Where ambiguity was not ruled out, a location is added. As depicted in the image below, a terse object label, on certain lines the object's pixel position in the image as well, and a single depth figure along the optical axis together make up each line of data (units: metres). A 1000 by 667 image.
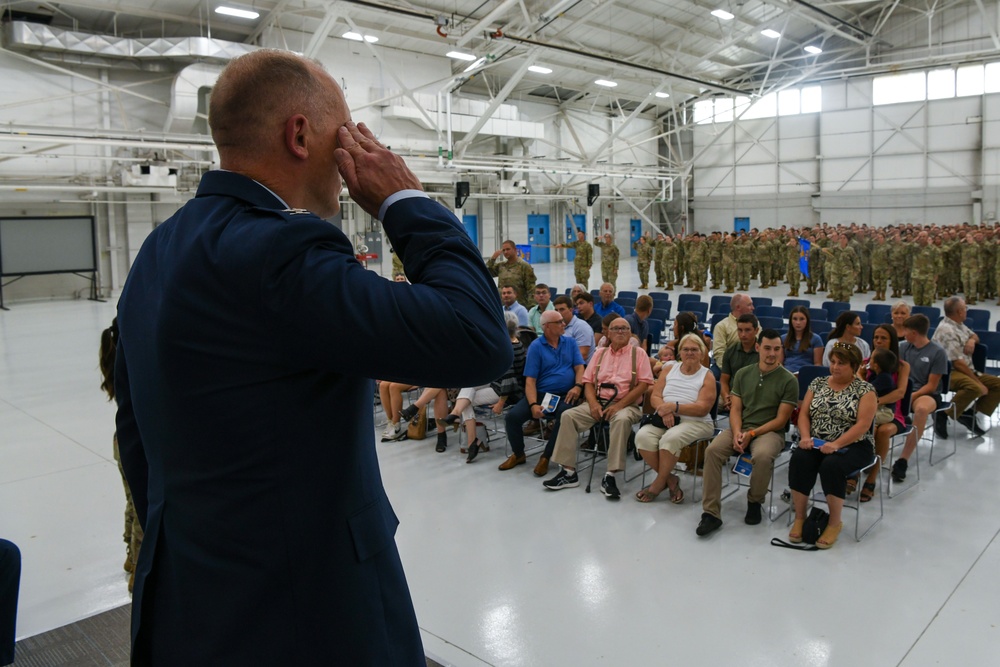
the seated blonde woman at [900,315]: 6.30
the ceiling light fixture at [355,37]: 18.44
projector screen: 16.39
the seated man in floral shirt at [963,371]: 6.05
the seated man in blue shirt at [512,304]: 7.61
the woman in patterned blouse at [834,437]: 4.33
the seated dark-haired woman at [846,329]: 5.75
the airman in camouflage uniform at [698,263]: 18.45
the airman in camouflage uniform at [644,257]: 19.86
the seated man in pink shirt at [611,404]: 5.33
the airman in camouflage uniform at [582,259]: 17.15
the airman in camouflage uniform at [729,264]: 17.86
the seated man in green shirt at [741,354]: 5.43
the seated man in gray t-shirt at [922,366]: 5.57
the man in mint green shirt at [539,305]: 7.91
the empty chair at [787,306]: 10.98
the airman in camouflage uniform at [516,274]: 9.04
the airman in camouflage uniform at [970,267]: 14.39
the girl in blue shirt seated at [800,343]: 6.45
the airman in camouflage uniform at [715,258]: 18.62
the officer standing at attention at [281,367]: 0.90
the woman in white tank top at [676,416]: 5.04
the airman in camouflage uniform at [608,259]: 17.33
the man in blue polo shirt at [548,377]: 5.86
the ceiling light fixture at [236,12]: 16.25
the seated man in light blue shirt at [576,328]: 6.70
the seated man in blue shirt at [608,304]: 8.29
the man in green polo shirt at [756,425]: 4.60
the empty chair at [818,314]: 9.17
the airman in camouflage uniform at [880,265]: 15.38
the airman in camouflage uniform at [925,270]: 13.80
